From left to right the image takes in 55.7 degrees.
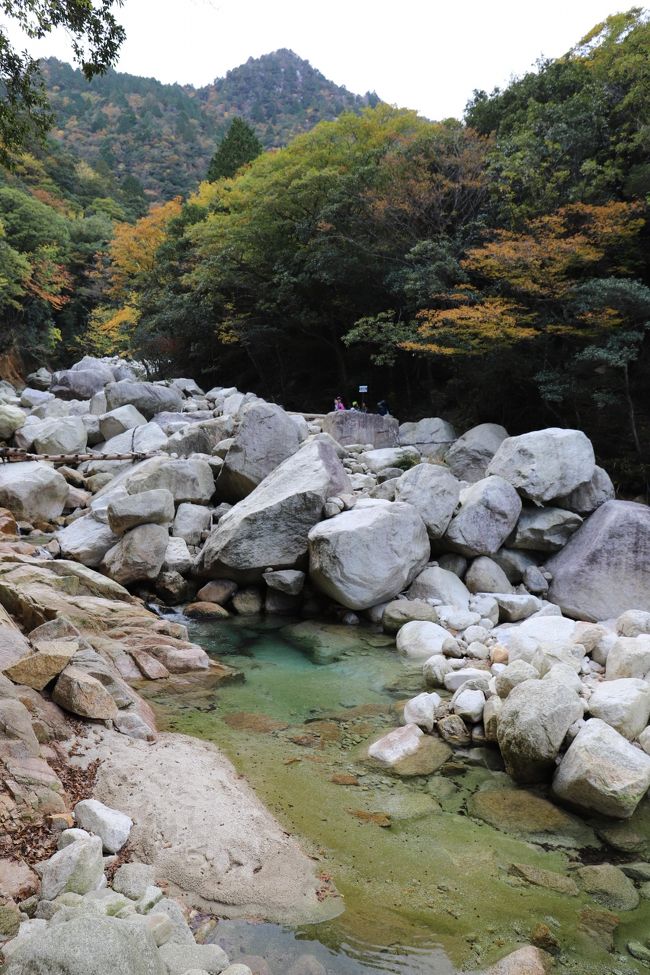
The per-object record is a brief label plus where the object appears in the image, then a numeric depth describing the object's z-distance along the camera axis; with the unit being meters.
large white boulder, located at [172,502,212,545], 12.53
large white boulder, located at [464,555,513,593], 11.12
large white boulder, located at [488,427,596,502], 11.52
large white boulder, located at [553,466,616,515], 11.78
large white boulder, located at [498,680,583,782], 5.45
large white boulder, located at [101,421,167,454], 17.06
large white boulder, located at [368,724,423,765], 5.94
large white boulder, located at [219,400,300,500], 13.27
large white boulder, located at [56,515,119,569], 11.77
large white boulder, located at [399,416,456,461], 18.02
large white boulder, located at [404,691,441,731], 6.61
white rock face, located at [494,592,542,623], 10.41
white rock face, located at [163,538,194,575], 11.51
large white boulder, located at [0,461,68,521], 13.75
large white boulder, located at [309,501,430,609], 10.05
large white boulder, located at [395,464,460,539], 11.34
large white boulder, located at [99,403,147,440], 18.19
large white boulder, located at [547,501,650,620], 10.62
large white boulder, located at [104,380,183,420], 20.64
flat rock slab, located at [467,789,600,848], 4.87
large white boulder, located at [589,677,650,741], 5.81
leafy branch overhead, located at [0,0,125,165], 6.17
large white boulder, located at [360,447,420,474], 14.70
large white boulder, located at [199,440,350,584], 10.88
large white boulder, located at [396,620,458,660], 8.98
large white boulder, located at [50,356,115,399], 25.70
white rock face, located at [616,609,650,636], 8.05
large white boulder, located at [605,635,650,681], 6.76
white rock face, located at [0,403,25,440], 17.27
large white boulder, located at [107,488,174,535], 11.30
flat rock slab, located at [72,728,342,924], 3.92
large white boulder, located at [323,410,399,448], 17.58
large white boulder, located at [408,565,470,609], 10.66
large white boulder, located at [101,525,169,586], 11.08
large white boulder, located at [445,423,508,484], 15.88
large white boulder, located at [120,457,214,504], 13.05
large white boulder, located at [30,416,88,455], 16.58
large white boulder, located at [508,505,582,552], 11.56
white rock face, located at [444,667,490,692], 7.38
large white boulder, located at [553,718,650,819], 4.96
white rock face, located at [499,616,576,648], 8.15
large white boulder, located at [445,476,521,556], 11.34
